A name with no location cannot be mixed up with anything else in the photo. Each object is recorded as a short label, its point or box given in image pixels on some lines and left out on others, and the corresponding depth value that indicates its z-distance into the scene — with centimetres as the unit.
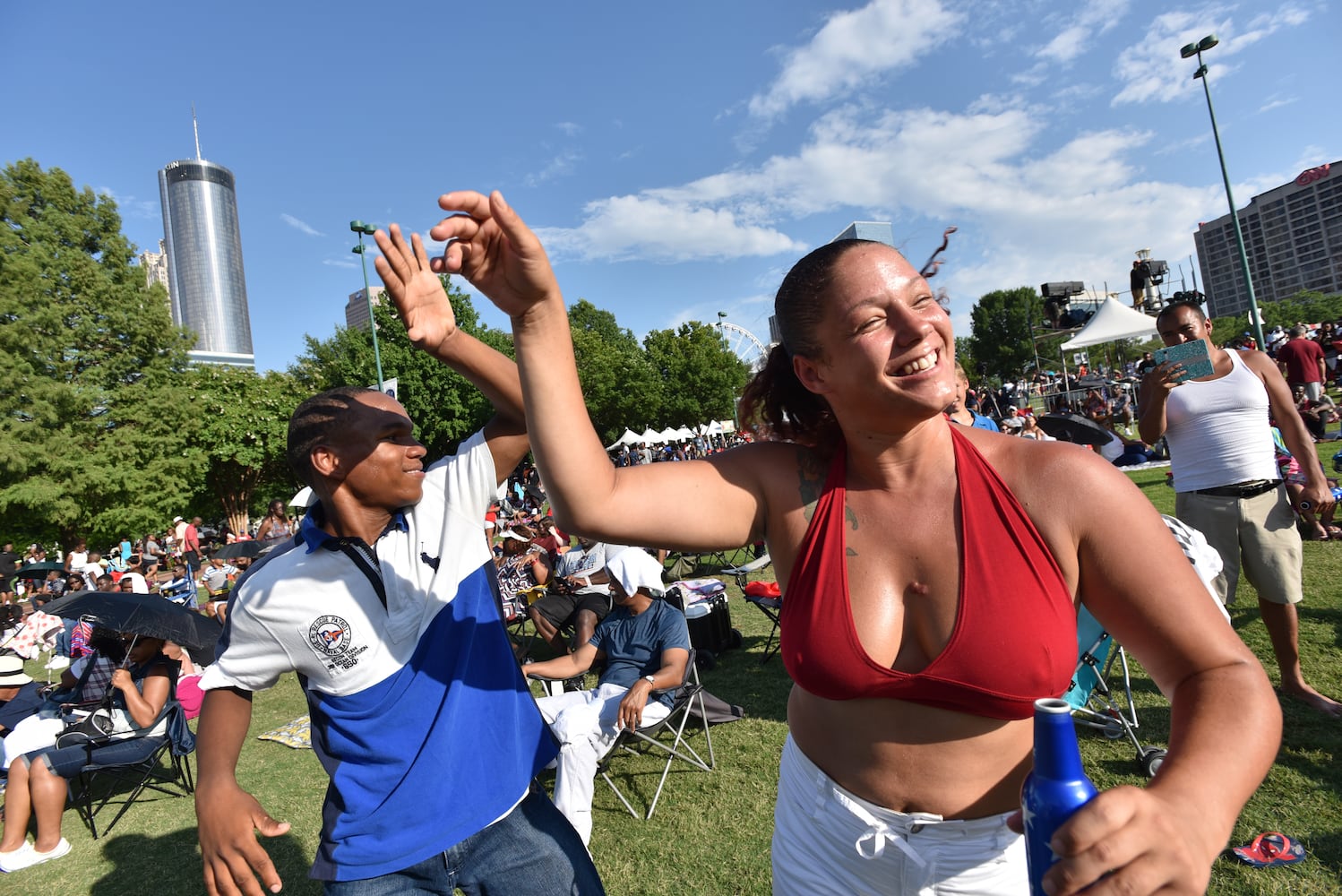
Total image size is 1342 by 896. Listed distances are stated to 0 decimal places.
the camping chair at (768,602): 698
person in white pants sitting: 433
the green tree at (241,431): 2995
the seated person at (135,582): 1155
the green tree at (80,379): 2053
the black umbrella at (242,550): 1318
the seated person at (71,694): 549
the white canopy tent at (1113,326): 2127
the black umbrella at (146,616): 545
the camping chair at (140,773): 561
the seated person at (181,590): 1417
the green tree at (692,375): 5253
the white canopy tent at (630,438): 4066
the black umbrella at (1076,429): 651
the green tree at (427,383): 3466
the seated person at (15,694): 610
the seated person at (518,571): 920
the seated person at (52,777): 524
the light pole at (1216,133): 1716
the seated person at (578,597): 586
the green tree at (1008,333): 7431
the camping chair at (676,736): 482
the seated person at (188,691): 672
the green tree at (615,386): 4759
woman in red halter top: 131
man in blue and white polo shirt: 196
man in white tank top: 413
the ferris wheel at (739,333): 9319
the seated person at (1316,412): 1316
